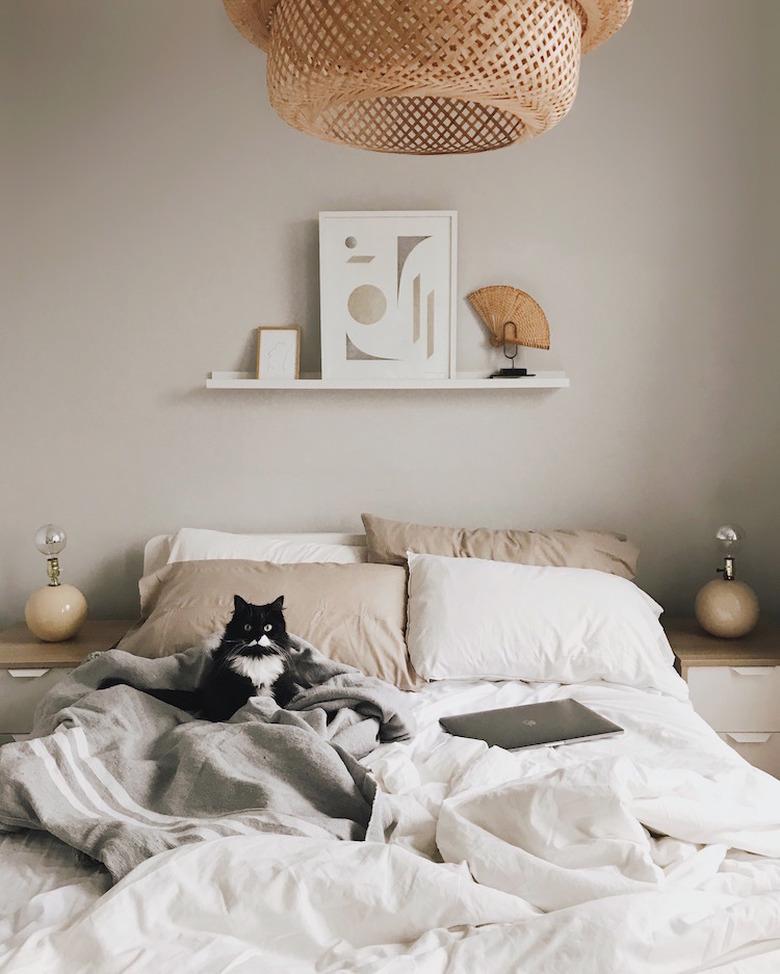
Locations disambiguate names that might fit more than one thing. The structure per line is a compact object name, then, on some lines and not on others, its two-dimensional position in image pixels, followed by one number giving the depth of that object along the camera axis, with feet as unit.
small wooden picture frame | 10.30
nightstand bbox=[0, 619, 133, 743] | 9.47
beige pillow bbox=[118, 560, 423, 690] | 8.34
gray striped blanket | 5.30
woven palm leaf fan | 10.34
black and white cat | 7.01
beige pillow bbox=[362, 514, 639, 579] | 9.51
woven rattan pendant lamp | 4.49
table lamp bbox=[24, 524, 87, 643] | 9.84
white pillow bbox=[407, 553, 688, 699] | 8.27
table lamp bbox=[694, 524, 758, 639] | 9.68
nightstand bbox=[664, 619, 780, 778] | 9.28
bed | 4.06
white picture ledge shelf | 10.17
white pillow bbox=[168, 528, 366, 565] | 9.76
